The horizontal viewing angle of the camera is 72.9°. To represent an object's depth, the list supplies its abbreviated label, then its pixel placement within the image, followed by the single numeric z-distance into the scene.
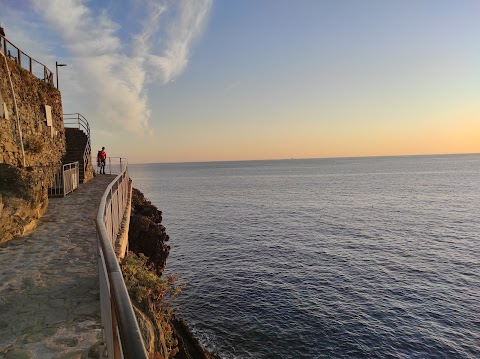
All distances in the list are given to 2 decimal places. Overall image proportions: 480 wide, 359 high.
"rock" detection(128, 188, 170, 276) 21.47
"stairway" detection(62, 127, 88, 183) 22.52
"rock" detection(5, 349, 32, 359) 4.12
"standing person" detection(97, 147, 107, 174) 29.81
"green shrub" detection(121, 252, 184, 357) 6.51
